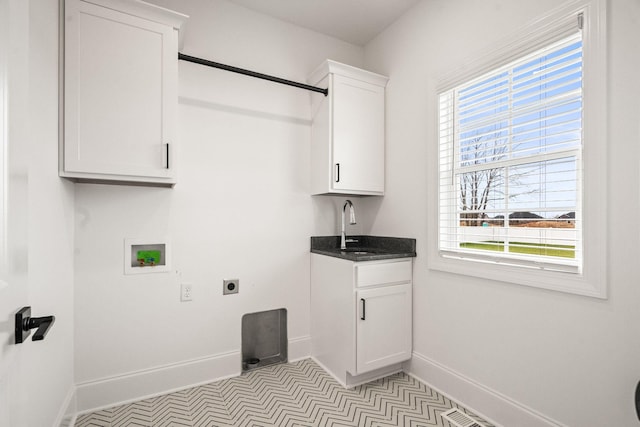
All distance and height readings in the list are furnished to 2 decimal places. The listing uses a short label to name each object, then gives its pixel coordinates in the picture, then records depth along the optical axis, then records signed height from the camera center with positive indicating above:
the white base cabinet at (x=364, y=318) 2.19 -0.73
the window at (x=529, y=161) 1.51 +0.30
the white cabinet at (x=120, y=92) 1.68 +0.66
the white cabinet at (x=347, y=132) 2.49 +0.65
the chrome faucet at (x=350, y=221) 2.68 -0.05
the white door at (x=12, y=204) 0.72 +0.02
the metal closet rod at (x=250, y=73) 2.04 +0.97
